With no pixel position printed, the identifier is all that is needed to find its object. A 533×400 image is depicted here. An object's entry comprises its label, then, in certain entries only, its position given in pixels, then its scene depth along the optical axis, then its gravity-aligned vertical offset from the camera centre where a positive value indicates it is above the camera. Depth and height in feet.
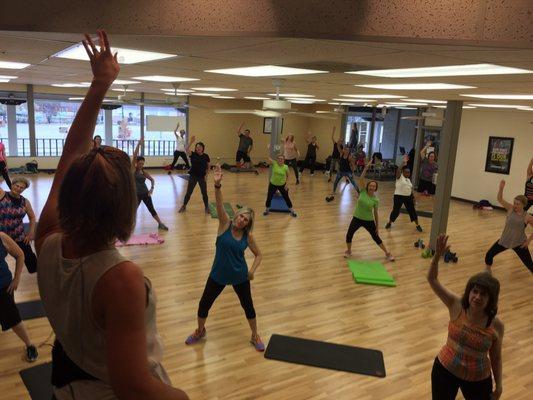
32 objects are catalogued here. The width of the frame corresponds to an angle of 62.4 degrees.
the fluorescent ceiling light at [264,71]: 12.74 +1.88
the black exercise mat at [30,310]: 14.82 -6.60
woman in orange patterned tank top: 8.57 -3.93
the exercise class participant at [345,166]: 35.94 -2.43
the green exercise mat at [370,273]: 19.70 -6.23
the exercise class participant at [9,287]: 11.65 -4.51
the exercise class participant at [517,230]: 18.85 -3.57
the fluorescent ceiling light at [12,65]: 16.03 +1.91
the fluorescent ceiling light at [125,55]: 10.29 +1.72
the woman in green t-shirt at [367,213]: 21.79 -3.71
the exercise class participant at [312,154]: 52.60 -2.39
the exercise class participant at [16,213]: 14.52 -3.22
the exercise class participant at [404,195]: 27.84 -3.45
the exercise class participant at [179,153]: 47.55 -2.97
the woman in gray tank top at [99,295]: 2.55 -1.06
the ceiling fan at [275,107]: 19.43 +1.07
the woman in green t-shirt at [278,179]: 30.01 -3.17
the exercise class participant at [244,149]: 49.14 -2.22
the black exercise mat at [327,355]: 12.96 -6.66
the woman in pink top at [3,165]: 30.01 -3.46
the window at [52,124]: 45.57 -0.60
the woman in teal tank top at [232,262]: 12.95 -3.90
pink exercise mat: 22.95 -6.07
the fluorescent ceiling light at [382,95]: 24.50 +2.44
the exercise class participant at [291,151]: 38.68 -1.69
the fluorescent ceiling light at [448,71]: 9.96 +1.80
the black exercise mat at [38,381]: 10.87 -6.75
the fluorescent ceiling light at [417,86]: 15.48 +2.06
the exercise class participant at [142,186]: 23.44 -3.36
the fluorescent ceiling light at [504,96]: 18.49 +2.18
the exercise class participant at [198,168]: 29.19 -2.68
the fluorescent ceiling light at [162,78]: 19.67 +2.17
